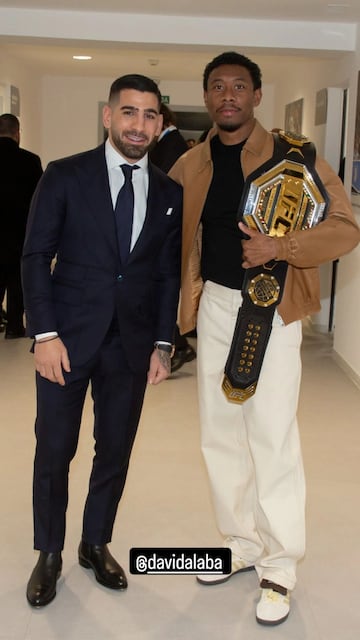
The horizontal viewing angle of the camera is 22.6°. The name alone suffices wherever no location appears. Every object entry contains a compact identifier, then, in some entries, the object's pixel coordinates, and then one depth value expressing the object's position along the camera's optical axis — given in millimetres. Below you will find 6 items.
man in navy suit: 2521
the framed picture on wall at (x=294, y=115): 9000
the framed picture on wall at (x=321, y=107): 7423
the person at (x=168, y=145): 5359
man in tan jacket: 2574
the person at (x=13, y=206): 6645
